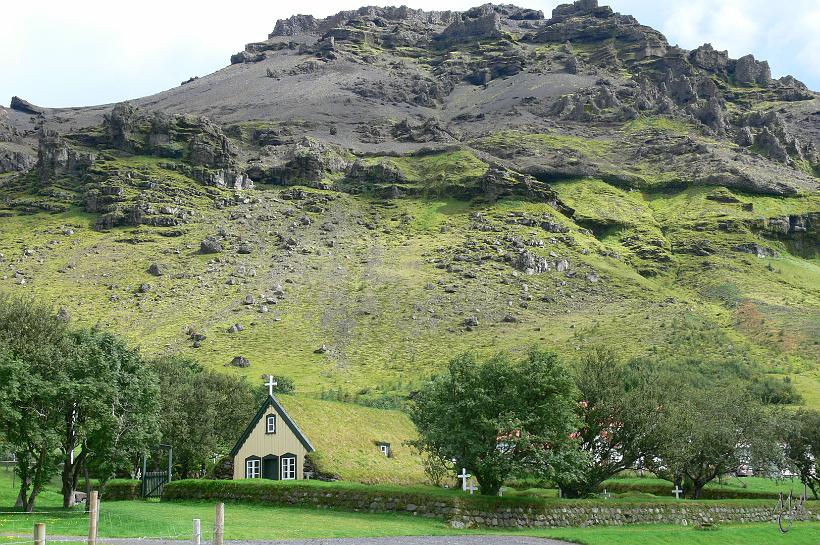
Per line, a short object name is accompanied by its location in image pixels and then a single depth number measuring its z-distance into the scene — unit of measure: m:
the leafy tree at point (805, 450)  65.50
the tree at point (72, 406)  40.22
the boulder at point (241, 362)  132.75
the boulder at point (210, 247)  188.88
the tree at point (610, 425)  49.94
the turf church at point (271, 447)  51.75
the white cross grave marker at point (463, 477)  46.81
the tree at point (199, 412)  63.72
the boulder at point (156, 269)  174.66
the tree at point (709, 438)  51.62
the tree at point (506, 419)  43.53
